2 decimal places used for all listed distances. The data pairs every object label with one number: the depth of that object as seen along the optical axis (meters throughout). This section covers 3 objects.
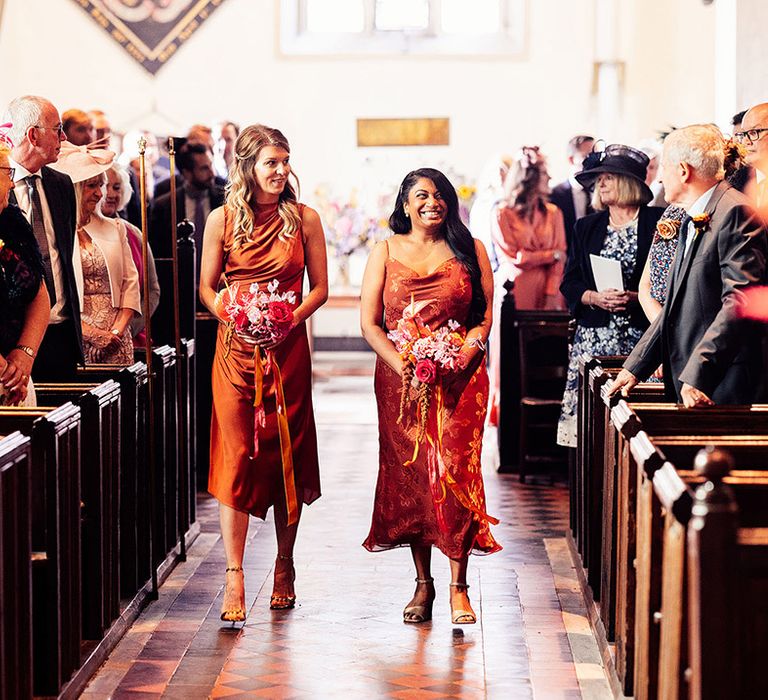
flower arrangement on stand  15.99
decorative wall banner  17.12
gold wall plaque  17.00
